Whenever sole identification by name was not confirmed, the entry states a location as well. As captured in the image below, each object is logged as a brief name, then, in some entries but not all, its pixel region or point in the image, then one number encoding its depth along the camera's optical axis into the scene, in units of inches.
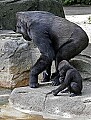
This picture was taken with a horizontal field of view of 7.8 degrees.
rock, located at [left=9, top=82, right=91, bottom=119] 351.3
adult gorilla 390.6
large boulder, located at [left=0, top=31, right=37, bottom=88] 444.5
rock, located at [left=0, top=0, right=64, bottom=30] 583.9
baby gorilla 366.5
